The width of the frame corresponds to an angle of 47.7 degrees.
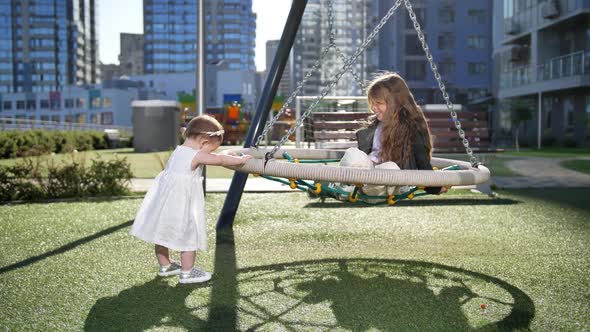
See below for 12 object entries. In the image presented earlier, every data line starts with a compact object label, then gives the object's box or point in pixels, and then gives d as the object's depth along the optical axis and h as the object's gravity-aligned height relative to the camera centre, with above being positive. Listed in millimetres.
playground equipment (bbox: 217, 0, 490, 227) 3354 -259
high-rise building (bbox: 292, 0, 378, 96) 75250 +13594
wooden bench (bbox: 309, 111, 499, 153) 8242 -98
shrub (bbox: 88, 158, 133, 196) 8344 -689
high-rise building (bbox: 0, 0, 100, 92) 146000 +17401
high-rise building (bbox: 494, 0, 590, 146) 26469 +2065
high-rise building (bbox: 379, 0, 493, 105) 48625 +5634
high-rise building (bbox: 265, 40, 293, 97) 115625 +8581
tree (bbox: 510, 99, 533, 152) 28578 +456
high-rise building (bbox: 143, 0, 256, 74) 157750 +21543
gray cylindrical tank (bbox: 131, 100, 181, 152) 20797 -69
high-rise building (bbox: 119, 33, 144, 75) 184875 +19397
